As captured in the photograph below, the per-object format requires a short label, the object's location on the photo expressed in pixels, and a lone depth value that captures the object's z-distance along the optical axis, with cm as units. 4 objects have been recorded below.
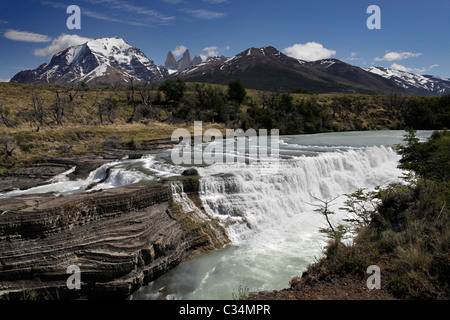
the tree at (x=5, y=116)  2936
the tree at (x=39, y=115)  3203
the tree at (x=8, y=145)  2200
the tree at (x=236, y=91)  5684
